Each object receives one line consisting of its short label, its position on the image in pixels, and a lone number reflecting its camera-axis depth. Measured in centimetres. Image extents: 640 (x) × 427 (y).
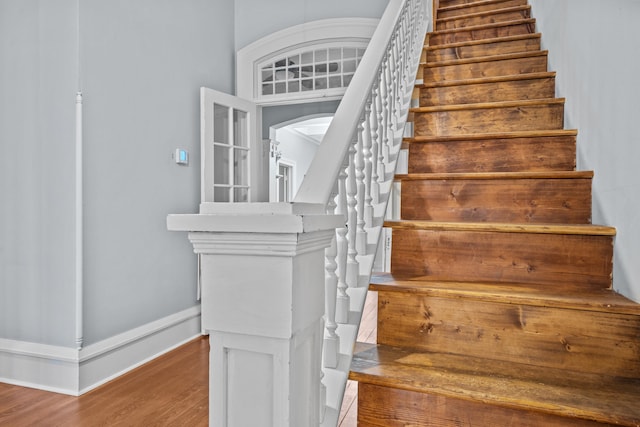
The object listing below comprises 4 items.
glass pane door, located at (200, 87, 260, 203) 317
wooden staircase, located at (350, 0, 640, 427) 97
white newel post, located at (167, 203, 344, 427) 65
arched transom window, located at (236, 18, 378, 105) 351
